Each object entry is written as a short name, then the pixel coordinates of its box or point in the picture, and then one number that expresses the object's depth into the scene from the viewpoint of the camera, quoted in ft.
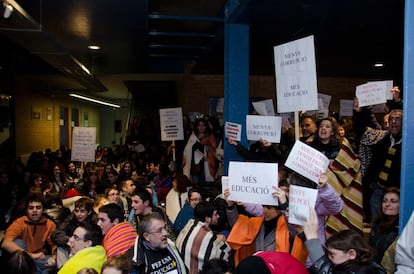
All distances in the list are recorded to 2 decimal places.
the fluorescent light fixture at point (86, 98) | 60.67
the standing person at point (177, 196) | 20.53
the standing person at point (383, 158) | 14.47
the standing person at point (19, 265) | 11.67
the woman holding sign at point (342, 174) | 14.82
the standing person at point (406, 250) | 7.80
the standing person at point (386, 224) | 10.80
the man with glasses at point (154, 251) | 11.50
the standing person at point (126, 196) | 19.90
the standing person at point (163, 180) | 26.13
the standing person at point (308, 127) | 16.89
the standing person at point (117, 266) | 10.32
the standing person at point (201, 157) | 24.52
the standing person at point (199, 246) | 12.54
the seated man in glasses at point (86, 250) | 11.71
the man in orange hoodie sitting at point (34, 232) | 17.84
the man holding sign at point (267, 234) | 10.98
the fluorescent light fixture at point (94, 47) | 33.91
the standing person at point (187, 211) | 17.24
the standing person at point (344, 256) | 8.73
